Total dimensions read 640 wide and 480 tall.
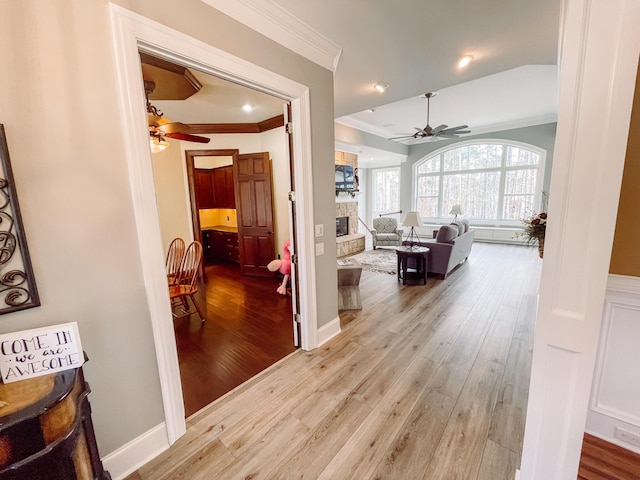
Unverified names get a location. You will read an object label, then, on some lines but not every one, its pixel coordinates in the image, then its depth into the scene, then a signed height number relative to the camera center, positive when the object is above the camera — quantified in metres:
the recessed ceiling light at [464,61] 2.67 +1.38
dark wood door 4.57 -0.16
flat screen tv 6.76 +0.58
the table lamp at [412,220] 4.44 -0.37
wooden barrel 0.79 -0.71
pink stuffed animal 4.01 -1.00
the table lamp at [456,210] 7.80 -0.40
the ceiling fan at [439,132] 5.04 +1.27
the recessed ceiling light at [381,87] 3.23 +1.38
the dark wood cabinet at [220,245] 5.78 -0.96
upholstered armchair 7.50 -1.01
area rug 5.42 -1.43
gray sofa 4.53 -0.91
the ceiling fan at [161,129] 2.67 +0.79
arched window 7.32 +0.44
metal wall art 1.04 -0.18
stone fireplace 6.75 -0.96
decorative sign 0.96 -0.54
